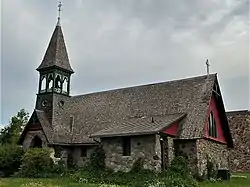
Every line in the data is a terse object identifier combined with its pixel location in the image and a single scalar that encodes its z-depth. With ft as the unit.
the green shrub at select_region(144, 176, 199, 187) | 54.29
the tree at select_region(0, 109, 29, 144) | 131.99
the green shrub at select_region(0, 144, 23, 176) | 89.81
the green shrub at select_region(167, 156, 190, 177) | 64.89
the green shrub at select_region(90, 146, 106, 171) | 74.18
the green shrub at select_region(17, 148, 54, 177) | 79.36
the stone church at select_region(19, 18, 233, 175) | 71.10
